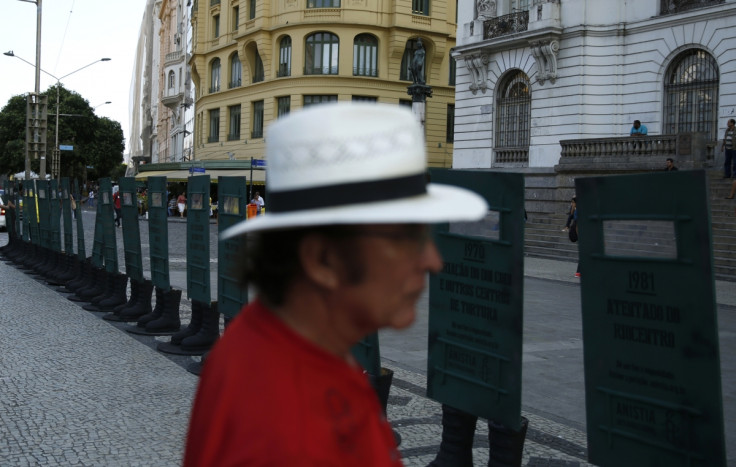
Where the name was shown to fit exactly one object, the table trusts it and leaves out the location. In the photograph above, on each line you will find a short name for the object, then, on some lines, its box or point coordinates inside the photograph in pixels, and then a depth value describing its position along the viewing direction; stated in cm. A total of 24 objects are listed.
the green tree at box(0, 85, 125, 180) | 7019
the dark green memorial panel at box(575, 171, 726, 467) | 324
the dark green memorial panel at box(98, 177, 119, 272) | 1066
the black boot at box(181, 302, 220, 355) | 798
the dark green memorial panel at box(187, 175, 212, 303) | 758
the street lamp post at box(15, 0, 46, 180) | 2973
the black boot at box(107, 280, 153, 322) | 980
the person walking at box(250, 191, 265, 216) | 3482
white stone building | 2520
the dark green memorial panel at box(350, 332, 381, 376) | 517
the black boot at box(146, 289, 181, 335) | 895
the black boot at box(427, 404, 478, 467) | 450
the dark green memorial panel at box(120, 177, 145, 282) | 962
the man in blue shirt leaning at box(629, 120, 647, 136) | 2409
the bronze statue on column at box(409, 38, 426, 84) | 3014
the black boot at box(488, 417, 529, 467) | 416
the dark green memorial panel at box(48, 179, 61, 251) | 1360
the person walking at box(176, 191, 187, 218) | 4198
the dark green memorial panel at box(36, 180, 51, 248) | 1436
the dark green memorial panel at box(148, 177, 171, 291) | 855
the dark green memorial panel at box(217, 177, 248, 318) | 682
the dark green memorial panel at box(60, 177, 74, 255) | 1273
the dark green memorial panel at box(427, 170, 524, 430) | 404
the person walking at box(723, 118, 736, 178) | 2036
